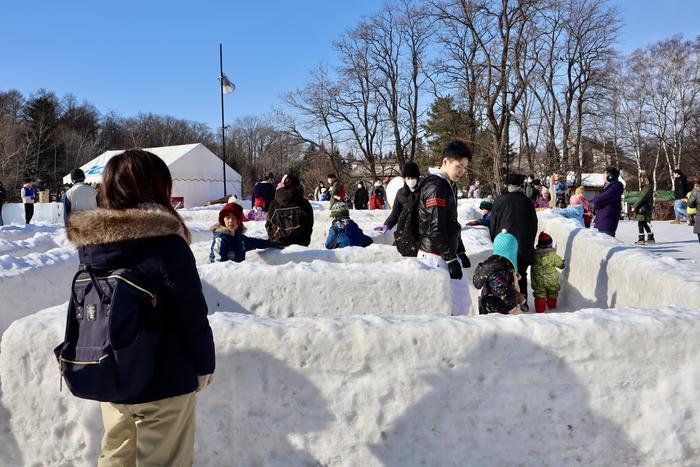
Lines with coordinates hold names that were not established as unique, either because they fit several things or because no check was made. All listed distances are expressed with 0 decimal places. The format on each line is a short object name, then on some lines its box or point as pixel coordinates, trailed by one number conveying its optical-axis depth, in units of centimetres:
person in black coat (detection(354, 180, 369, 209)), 2059
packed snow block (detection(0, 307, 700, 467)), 268
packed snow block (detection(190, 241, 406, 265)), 588
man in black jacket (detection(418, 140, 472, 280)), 418
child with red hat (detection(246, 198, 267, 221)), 1214
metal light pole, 2420
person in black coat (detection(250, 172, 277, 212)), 1243
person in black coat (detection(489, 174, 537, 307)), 610
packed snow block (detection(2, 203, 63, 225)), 2126
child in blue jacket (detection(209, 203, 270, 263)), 584
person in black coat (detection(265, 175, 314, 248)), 675
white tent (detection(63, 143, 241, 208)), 3088
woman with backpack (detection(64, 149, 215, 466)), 199
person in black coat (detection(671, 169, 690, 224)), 1630
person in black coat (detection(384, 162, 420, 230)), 497
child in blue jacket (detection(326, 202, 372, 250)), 735
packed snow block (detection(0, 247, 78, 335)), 487
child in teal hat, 426
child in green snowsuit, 652
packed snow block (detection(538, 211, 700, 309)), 396
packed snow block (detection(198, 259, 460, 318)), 448
